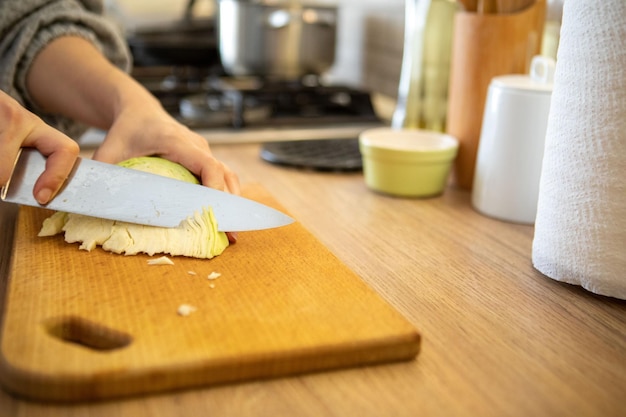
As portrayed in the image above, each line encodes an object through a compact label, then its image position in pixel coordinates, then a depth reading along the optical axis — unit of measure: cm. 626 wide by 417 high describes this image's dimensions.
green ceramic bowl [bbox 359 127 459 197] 99
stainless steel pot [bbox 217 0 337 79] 164
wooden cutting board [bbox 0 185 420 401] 49
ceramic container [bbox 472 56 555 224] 87
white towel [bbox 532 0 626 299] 62
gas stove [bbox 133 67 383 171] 123
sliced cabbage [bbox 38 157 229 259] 69
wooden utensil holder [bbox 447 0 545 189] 98
